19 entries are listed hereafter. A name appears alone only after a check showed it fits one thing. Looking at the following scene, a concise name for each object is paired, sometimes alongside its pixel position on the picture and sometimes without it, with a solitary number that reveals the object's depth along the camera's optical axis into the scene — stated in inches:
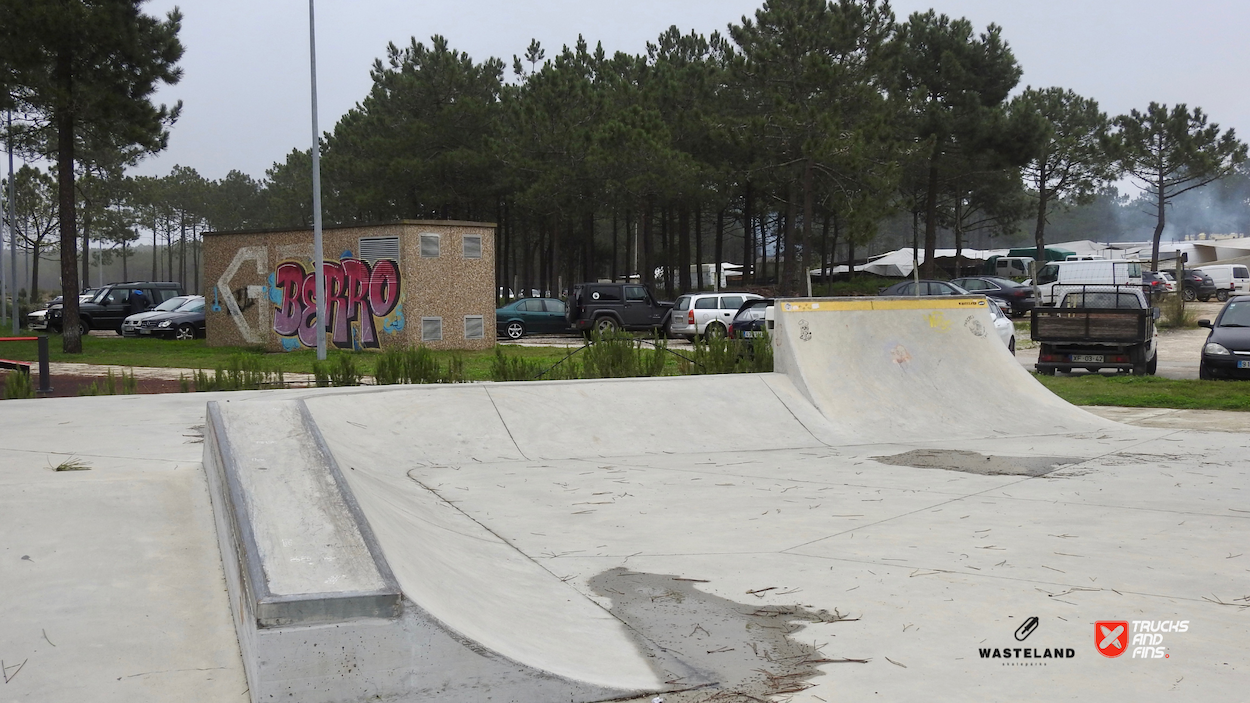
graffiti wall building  950.4
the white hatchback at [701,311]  1122.7
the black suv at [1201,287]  2015.3
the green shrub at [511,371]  499.8
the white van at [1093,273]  1308.1
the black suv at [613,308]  1219.9
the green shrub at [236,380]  514.0
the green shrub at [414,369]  510.0
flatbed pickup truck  708.7
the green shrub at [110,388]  493.8
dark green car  1264.8
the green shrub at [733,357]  490.9
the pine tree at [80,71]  960.9
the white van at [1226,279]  2078.0
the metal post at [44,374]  570.3
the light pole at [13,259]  1412.9
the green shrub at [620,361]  508.1
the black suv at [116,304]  1432.1
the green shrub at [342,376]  520.1
